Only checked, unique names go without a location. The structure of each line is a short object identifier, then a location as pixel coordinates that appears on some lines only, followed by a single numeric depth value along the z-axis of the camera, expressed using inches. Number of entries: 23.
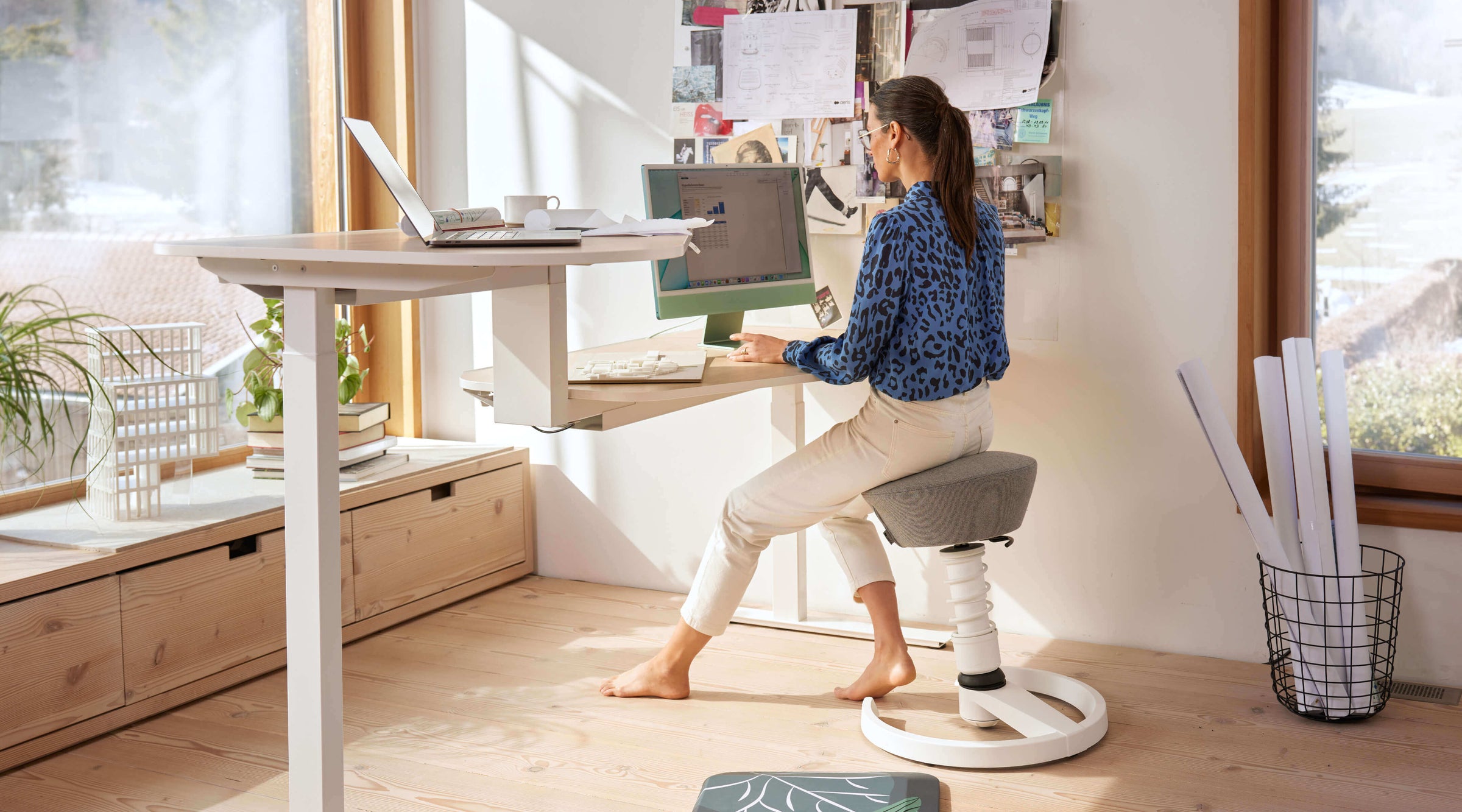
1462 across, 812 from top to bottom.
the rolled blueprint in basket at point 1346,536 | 91.7
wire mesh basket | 91.5
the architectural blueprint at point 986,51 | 104.8
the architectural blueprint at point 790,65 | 113.0
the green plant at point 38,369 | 90.8
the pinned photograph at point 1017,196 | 107.1
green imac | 100.5
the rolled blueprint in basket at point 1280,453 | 94.6
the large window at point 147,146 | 101.3
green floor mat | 78.5
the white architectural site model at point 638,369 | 84.2
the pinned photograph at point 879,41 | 110.5
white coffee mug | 80.5
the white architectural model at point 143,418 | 96.0
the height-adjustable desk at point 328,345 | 61.7
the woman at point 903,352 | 83.6
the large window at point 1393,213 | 97.3
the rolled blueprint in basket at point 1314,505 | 92.7
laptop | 61.2
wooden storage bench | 84.9
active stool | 83.9
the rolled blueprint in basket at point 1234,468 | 93.0
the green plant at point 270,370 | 112.2
